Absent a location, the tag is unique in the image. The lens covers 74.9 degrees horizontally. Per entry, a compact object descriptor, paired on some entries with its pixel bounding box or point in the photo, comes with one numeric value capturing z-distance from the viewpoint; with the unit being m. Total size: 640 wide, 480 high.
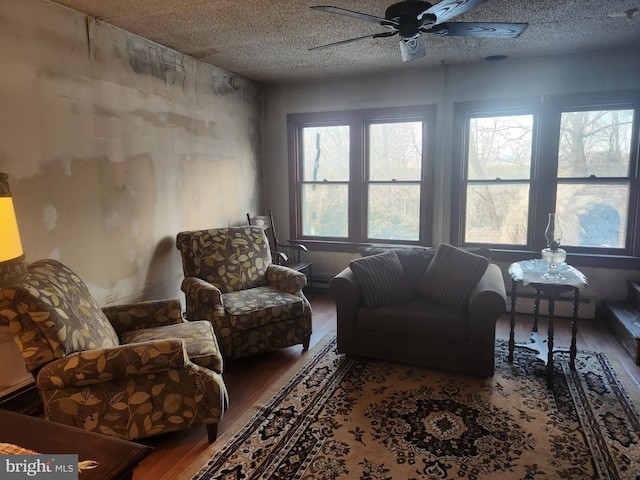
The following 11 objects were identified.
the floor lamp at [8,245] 1.15
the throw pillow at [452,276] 3.06
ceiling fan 2.32
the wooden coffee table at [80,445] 1.17
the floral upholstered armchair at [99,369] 2.00
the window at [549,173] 4.03
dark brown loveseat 2.88
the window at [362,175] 4.77
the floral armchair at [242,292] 3.17
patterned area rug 2.05
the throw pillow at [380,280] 3.21
